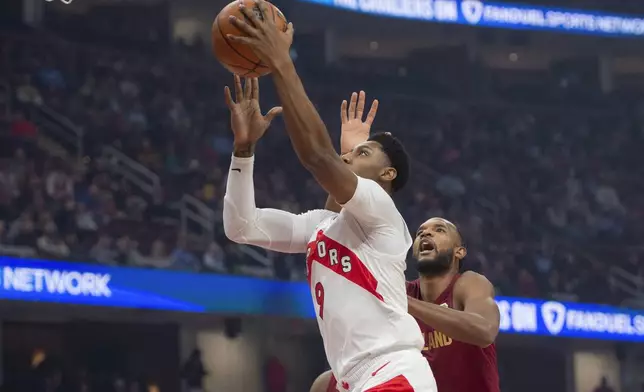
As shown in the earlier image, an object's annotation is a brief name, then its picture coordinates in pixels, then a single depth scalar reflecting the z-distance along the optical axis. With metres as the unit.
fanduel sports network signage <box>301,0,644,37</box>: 22.27
